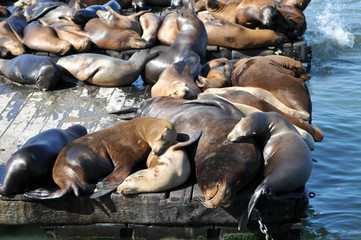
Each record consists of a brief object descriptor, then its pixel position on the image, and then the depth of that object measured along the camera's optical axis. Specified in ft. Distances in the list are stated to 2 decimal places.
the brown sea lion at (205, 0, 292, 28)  57.82
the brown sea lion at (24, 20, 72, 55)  55.47
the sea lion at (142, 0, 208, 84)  49.70
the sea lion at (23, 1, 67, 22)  64.13
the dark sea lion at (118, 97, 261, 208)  29.51
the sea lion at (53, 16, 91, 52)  55.42
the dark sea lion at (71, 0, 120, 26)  58.54
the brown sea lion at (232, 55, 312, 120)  43.96
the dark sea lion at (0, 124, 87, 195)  32.07
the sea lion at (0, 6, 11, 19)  72.50
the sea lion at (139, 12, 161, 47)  56.08
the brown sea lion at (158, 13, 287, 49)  57.21
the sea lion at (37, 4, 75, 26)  62.64
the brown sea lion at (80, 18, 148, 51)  56.03
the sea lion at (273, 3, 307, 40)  59.77
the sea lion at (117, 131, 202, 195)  31.07
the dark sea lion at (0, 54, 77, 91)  48.65
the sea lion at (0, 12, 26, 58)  56.34
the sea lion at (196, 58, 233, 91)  46.29
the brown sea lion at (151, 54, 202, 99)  42.50
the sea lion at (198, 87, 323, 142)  39.27
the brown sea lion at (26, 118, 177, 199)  31.55
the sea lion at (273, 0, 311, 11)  63.82
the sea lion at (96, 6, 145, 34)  57.11
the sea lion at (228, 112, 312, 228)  29.71
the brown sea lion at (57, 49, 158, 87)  49.06
